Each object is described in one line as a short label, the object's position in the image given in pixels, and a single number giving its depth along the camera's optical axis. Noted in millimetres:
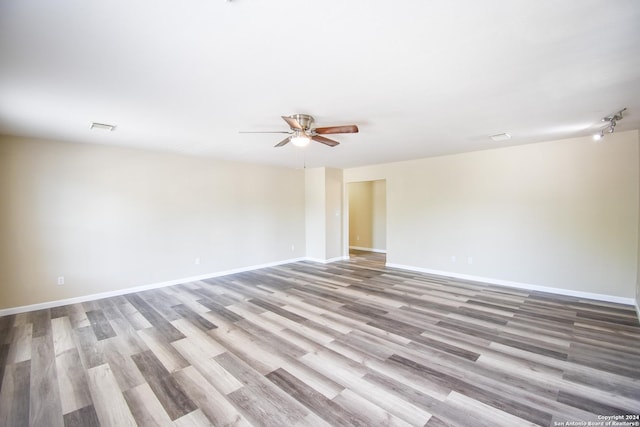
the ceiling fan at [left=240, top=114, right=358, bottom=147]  3006
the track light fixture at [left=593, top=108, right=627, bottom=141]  3157
